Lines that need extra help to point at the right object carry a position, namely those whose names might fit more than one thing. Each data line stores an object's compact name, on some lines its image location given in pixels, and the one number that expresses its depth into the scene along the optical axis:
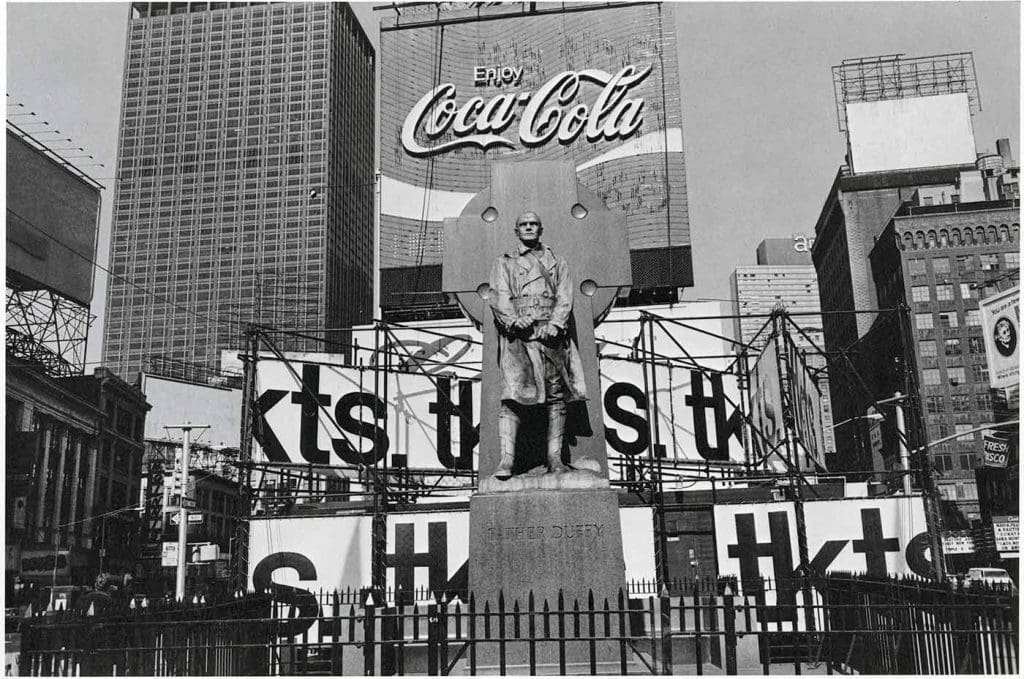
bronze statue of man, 8.85
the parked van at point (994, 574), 38.69
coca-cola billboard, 34.91
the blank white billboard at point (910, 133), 71.69
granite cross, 10.18
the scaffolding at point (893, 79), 76.75
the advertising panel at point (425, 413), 23.12
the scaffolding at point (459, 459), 20.69
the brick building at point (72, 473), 48.97
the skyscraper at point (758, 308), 146.88
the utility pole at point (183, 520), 31.37
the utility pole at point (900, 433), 22.08
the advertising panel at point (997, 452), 47.22
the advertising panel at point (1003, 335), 27.64
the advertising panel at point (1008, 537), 48.78
